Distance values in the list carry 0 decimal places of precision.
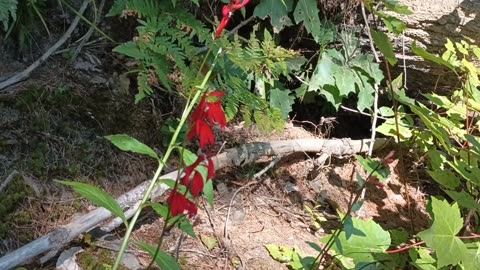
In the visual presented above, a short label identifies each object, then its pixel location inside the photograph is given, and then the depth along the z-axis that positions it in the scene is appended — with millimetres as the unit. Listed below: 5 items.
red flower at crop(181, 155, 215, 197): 926
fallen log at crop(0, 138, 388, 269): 1862
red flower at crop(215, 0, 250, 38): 1081
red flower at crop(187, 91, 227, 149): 934
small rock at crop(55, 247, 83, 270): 1953
